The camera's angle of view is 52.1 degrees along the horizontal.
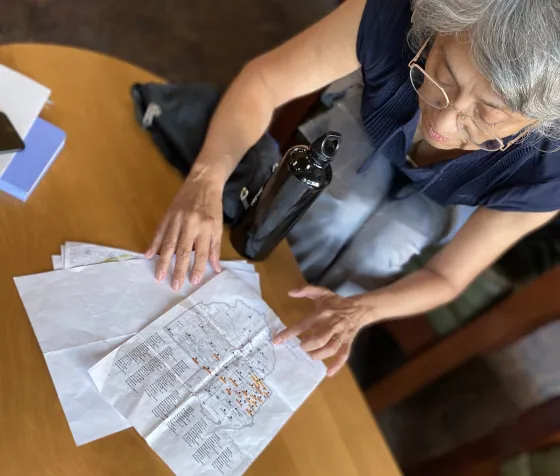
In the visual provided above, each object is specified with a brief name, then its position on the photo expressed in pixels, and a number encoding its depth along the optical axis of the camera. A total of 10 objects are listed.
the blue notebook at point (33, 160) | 0.83
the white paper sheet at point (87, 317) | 0.71
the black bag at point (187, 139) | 0.94
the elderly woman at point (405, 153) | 0.68
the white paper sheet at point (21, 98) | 0.88
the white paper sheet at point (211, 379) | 0.72
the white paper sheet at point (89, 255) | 0.80
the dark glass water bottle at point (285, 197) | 0.77
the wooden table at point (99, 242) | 0.68
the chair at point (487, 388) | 0.93
